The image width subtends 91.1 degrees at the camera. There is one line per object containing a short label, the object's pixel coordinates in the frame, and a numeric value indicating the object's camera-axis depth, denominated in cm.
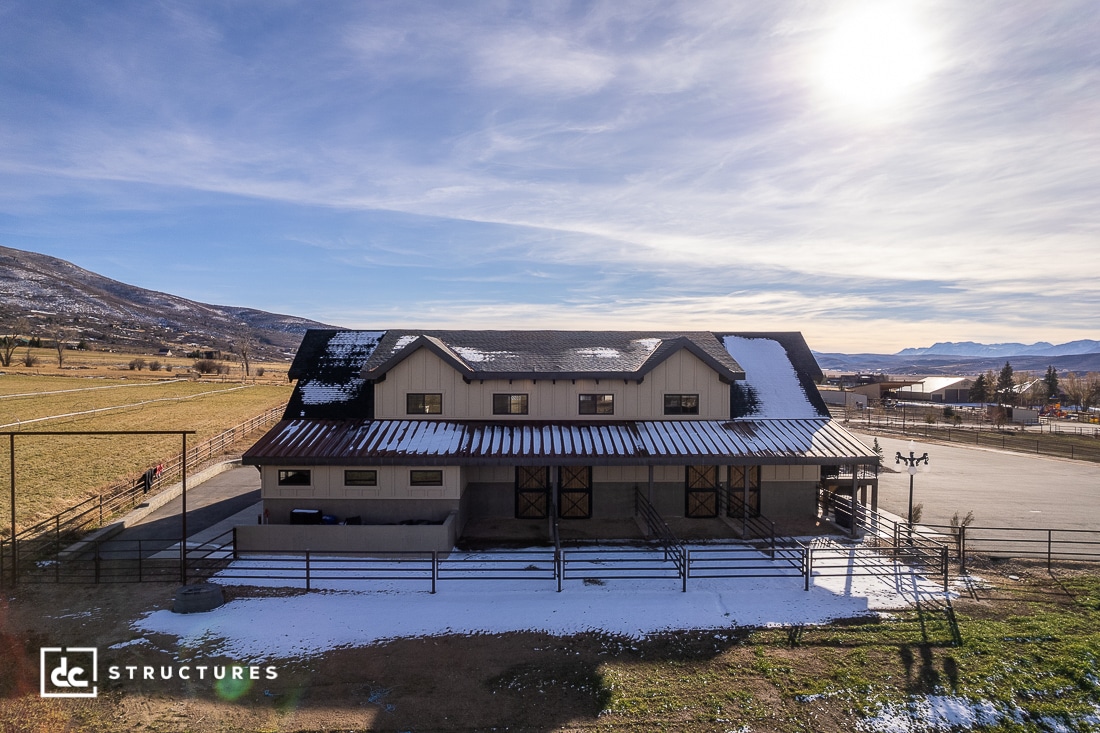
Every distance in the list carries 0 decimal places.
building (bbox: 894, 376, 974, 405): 10575
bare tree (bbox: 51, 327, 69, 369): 8438
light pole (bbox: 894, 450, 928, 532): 1976
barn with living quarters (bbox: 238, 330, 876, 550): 1934
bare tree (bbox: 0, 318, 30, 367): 7707
